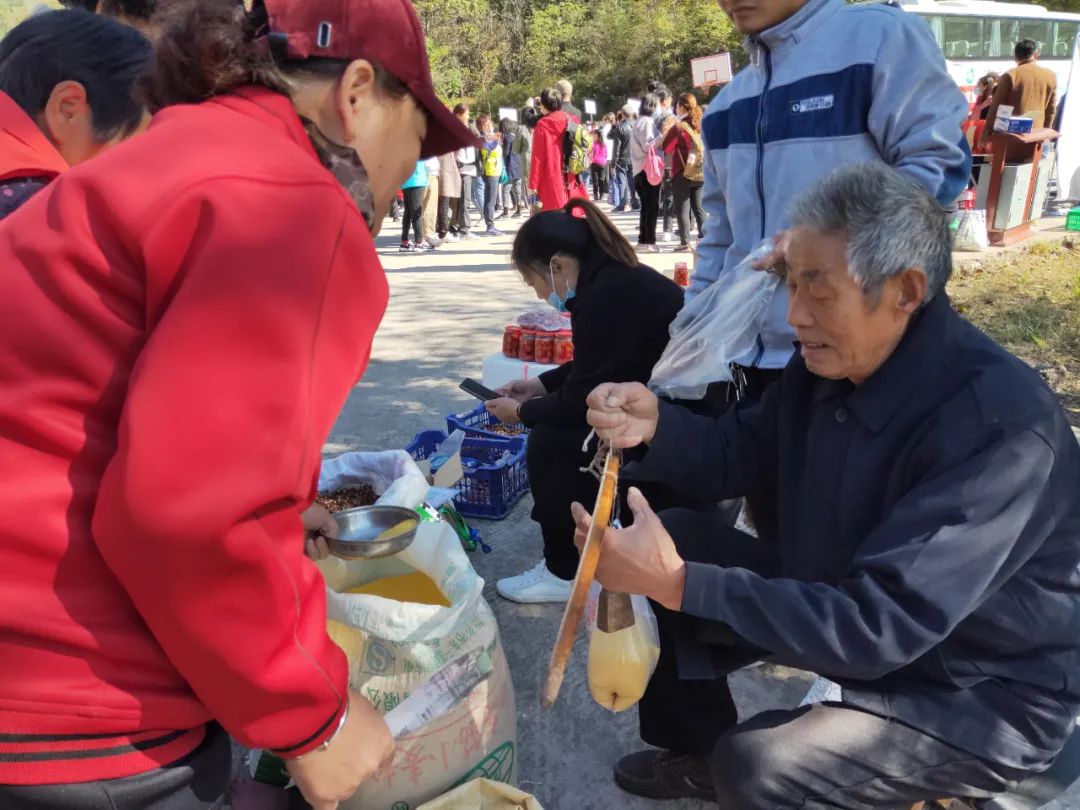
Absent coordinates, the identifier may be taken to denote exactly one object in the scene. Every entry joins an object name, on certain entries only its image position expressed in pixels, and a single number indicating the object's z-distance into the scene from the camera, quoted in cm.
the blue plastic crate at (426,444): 415
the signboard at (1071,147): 1086
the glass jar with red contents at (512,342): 459
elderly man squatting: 151
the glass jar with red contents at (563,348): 440
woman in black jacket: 306
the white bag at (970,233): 989
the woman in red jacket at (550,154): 1007
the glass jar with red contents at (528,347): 451
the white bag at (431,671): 196
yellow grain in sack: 240
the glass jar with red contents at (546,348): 442
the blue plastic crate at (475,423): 407
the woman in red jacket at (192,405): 88
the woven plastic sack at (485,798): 188
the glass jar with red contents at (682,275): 559
